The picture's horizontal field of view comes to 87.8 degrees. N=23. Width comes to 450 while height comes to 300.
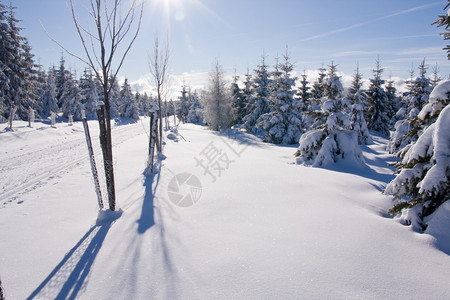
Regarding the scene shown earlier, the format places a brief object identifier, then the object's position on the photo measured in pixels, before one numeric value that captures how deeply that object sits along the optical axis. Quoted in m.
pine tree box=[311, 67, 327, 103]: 24.52
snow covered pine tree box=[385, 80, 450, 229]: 3.80
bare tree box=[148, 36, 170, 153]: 15.19
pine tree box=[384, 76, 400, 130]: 33.19
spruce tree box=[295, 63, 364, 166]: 10.80
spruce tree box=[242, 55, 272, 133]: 29.61
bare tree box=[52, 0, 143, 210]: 4.70
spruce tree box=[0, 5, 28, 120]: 20.95
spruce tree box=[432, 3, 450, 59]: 4.54
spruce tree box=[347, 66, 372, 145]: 23.16
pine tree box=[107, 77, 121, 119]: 48.05
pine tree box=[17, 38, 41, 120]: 23.15
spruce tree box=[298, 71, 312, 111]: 29.52
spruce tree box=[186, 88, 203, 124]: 53.29
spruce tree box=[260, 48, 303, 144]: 21.47
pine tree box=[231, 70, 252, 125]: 35.97
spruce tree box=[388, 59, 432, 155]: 16.47
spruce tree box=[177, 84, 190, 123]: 57.24
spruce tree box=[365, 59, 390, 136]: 29.59
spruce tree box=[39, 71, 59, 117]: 39.78
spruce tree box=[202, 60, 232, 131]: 31.62
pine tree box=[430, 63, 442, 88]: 24.22
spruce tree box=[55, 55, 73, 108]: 42.43
